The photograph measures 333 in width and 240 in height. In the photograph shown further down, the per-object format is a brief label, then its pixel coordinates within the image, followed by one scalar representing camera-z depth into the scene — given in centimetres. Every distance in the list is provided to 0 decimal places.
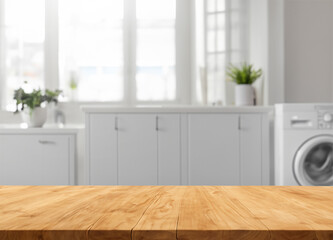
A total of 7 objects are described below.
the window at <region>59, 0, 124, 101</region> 395
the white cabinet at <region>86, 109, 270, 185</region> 308
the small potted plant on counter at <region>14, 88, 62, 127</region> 339
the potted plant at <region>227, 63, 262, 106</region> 333
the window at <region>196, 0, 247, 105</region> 370
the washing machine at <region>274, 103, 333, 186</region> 288
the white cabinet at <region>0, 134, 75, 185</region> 316
